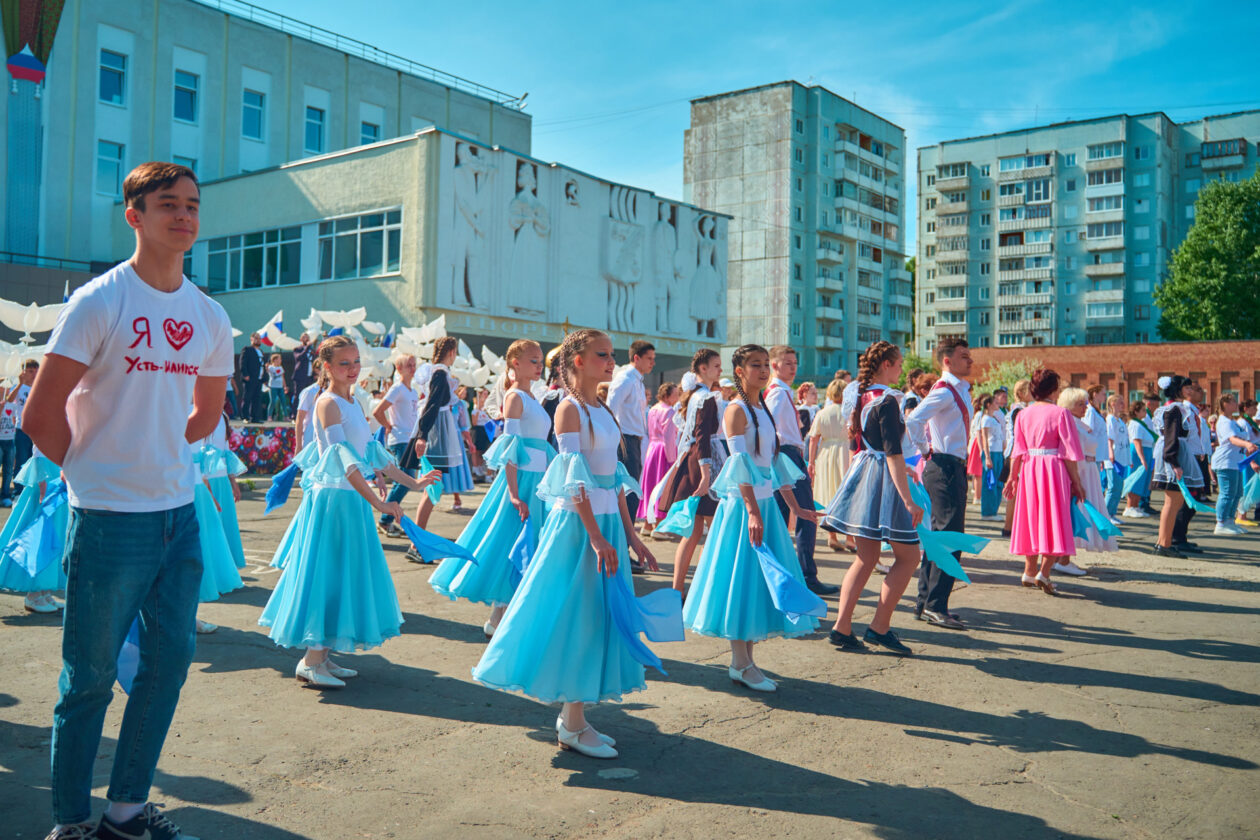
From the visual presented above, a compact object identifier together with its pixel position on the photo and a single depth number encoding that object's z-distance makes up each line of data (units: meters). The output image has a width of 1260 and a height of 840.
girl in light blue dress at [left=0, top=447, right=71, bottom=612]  6.03
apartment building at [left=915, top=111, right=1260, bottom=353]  73.00
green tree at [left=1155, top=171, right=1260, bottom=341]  50.12
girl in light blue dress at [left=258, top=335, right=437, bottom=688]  5.16
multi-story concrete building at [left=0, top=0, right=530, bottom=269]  31.53
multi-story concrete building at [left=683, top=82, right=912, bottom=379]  65.94
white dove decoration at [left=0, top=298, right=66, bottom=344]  11.94
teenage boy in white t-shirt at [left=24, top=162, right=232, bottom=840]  2.97
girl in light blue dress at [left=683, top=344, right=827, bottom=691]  5.34
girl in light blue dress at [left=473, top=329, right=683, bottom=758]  4.13
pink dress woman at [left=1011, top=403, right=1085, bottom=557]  8.51
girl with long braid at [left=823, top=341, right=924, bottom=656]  6.14
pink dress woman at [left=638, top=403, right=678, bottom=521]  12.82
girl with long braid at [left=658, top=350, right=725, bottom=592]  6.66
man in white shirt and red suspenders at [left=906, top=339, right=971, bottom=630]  7.12
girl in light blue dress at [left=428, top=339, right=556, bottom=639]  6.40
